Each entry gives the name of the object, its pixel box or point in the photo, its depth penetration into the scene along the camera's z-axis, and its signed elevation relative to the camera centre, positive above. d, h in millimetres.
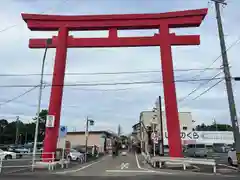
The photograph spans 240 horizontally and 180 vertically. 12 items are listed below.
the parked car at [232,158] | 14024 -1774
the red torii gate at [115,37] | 13441 +7371
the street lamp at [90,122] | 20757 +1558
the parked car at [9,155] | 21384 -2234
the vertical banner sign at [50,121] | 13074 +1019
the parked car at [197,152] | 24709 -2290
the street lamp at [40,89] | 12814 +3200
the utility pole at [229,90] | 10779 +2671
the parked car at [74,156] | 21215 -2354
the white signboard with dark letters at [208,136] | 35214 -396
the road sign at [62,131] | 13950 +292
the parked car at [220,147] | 33426 -2411
